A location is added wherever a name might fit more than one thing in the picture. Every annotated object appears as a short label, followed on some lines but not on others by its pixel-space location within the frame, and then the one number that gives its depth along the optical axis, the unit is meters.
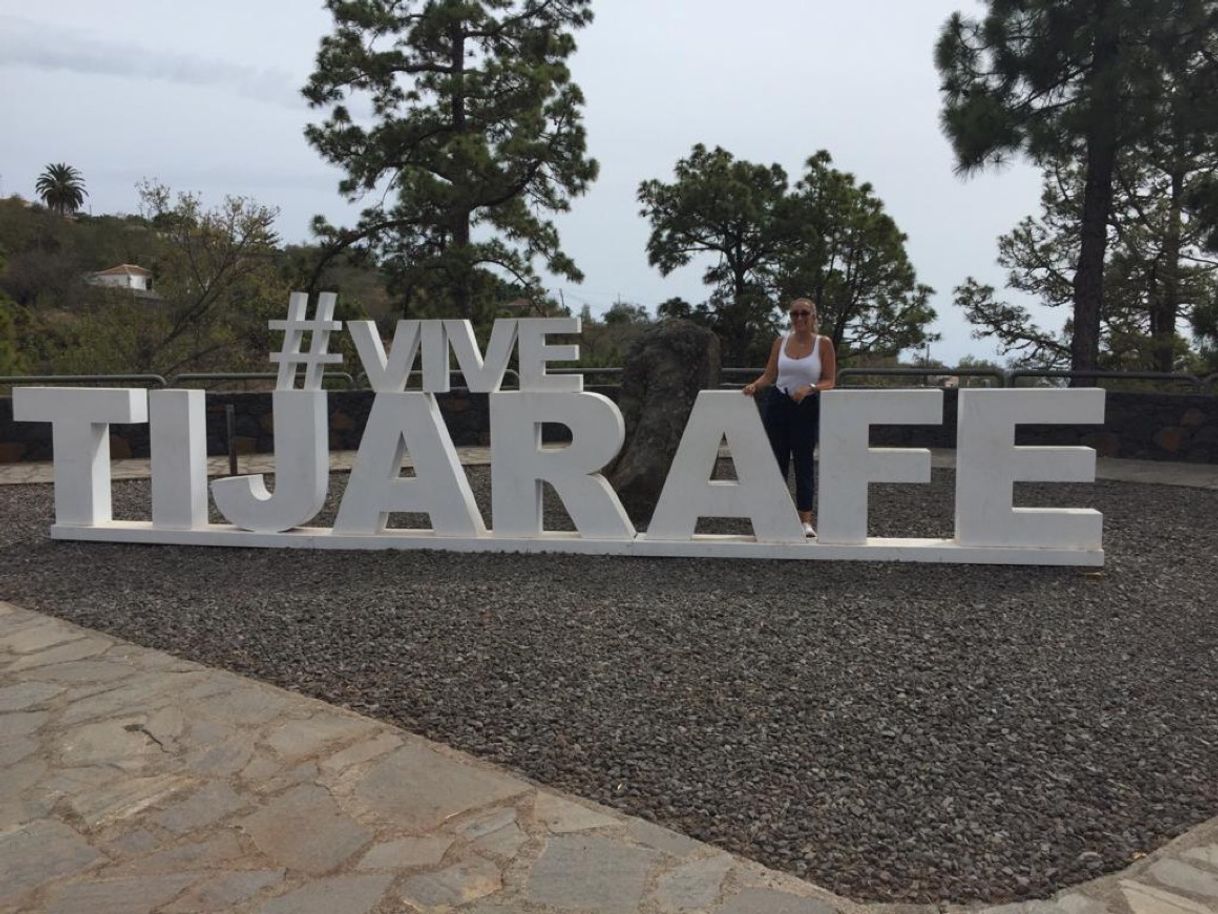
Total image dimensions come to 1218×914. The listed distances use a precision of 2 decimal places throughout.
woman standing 5.69
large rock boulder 6.92
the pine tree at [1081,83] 10.91
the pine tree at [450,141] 15.61
